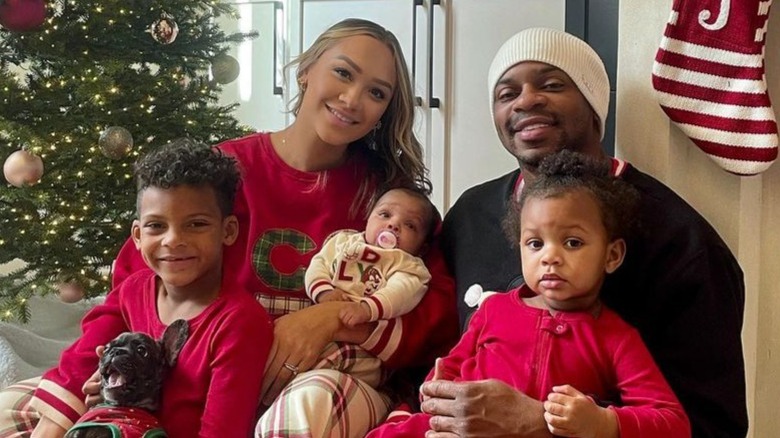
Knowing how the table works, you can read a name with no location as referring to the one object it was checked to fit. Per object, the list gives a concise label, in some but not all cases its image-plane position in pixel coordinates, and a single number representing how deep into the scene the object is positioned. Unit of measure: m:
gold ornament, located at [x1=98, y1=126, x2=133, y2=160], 2.58
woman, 1.75
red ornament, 2.38
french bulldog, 1.44
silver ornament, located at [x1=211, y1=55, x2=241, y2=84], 3.01
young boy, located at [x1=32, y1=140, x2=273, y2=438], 1.50
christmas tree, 2.58
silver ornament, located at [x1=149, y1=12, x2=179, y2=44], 2.78
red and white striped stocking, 1.71
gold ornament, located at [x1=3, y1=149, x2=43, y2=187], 2.41
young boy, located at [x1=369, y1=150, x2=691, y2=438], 1.29
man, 1.38
